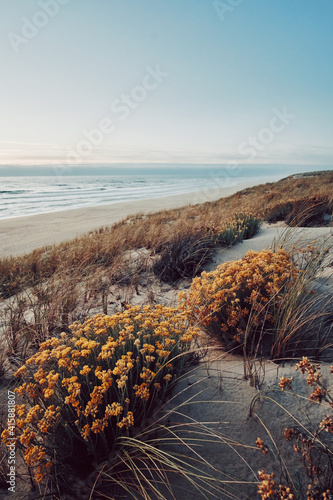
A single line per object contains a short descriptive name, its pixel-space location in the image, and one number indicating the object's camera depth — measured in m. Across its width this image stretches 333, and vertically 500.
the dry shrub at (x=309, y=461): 1.37
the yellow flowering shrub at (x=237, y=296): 2.82
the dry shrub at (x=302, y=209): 8.31
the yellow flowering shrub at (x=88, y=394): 1.72
